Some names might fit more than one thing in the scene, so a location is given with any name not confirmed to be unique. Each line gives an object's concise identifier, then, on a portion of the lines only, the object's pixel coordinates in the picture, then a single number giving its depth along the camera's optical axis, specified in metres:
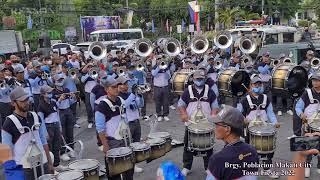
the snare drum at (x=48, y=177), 4.89
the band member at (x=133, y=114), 7.63
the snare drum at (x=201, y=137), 6.70
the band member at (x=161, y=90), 12.13
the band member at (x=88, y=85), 11.79
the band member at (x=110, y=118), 6.36
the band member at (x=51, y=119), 7.69
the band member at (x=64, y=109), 9.03
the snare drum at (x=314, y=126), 6.47
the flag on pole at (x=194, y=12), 25.28
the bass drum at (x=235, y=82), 11.72
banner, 39.97
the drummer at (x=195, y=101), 7.37
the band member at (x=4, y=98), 10.27
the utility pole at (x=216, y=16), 33.90
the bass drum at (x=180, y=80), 11.92
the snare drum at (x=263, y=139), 6.58
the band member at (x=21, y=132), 5.34
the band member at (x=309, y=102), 6.99
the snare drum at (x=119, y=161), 5.75
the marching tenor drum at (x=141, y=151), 6.25
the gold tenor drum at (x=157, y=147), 6.61
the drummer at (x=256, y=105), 7.30
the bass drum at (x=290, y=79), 11.41
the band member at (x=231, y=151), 3.75
